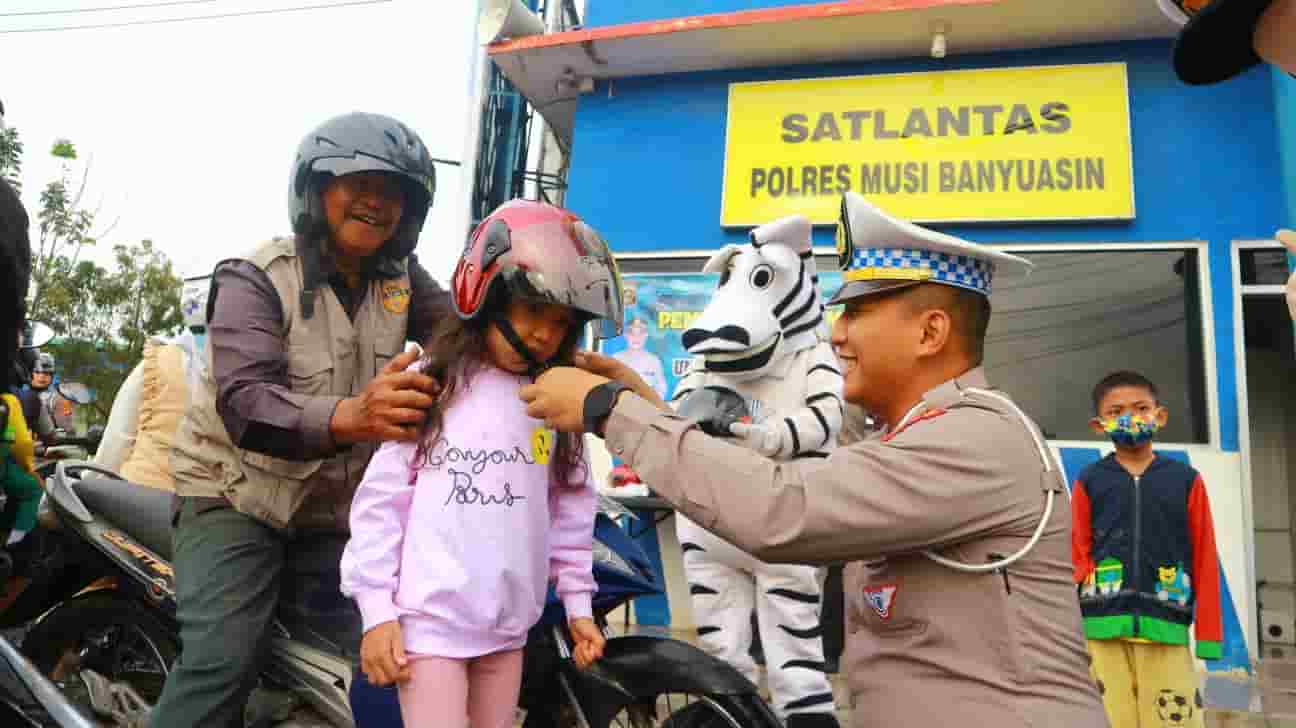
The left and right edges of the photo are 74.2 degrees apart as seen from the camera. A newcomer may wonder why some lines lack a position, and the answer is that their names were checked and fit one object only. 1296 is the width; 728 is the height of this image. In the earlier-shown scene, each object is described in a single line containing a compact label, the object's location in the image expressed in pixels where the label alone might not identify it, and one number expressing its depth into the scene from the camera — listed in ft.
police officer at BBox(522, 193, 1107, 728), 4.58
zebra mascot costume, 10.09
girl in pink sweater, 5.67
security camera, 20.04
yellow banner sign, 19.98
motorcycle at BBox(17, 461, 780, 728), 6.42
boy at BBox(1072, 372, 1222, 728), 11.20
